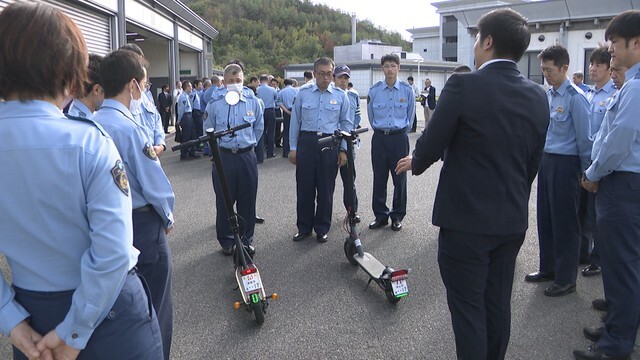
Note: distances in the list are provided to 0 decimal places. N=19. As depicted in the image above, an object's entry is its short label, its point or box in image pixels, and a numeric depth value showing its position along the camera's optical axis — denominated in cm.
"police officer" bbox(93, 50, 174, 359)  259
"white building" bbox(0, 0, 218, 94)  1226
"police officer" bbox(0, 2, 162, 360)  148
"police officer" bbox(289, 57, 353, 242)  587
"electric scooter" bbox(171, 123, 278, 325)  379
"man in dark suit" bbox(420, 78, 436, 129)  1738
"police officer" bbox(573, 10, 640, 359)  307
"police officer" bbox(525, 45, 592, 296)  419
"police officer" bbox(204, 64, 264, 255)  529
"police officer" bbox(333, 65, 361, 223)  642
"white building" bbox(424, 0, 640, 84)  2990
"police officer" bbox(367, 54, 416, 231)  639
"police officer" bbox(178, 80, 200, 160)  1267
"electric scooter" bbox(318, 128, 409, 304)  404
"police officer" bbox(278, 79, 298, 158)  1284
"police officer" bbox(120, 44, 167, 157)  511
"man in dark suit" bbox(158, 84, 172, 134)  1683
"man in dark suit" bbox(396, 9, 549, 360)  248
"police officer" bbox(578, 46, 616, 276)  481
